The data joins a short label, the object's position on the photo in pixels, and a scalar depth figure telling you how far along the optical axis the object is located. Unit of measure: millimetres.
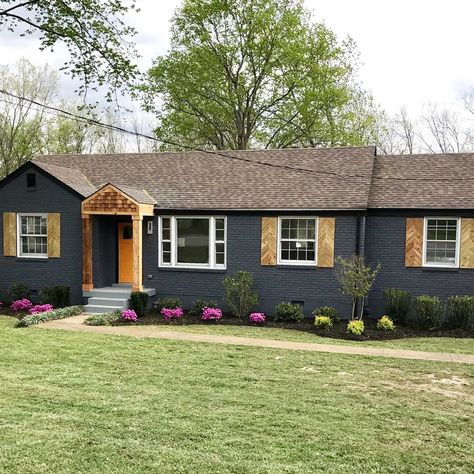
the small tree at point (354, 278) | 12961
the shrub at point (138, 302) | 14594
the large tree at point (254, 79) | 30719
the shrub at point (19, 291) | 16172
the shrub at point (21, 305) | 15430
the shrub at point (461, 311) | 13086
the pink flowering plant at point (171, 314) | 14219
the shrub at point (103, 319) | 13203
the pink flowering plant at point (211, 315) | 13920
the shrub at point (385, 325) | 12805
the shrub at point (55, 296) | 15516
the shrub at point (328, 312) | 13703
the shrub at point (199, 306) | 14711
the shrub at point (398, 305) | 13711
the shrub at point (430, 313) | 13078
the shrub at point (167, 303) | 14977
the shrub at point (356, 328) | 12206
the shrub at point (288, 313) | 13891
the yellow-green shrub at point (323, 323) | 12922
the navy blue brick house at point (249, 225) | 14086
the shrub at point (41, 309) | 14614
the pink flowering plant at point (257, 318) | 13812
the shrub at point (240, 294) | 14406
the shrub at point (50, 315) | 12938
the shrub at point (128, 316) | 13812
